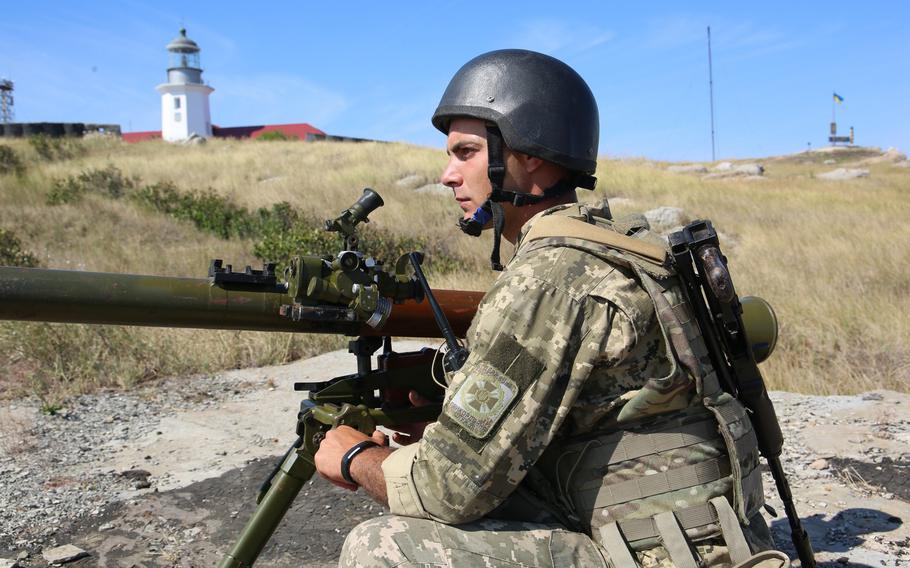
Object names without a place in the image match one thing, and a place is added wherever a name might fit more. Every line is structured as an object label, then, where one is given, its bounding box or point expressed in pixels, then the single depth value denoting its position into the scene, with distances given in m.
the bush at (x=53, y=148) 24.45
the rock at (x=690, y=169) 31.08
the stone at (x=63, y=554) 3.42
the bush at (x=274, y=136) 37.93
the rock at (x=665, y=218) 14.60
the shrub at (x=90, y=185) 15.28
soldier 1.93
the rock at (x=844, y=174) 28.91
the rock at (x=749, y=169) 30.16
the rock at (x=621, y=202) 17.05
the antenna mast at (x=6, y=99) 55.39
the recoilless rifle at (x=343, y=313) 2.21
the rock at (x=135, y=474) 4.37
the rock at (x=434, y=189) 17.72
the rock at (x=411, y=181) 18.92
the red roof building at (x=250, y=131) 45.31
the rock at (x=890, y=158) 38.28
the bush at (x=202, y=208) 13.39
